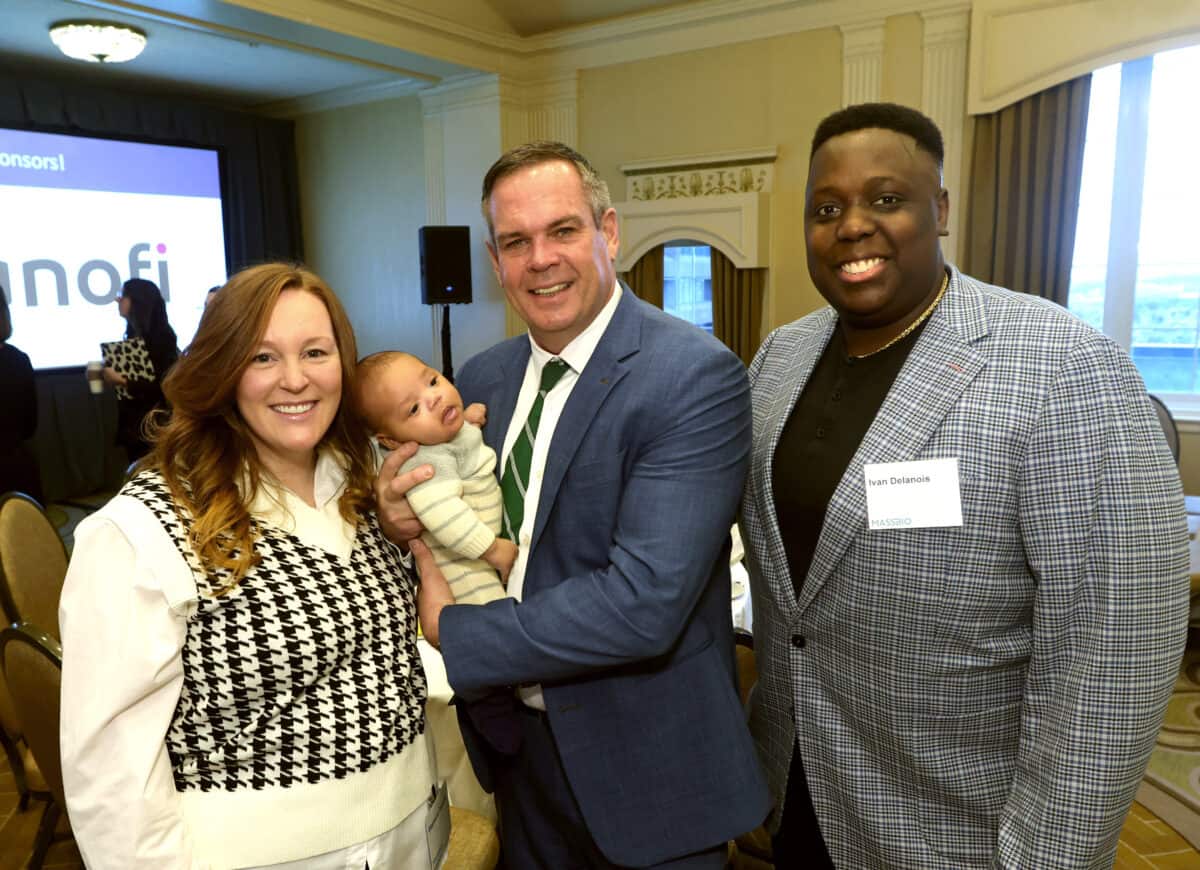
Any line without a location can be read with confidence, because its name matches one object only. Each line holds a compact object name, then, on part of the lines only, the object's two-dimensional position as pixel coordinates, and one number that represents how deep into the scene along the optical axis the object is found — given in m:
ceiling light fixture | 5.82
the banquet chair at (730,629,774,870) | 2.17
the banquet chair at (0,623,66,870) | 1.75
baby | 1.43
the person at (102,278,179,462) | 5.62
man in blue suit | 1.25
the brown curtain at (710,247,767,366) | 6.20
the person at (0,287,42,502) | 4.11
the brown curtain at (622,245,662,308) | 6.60
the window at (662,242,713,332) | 6.47
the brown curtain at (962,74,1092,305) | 4.98
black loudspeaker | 6.79
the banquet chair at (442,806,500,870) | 1.85
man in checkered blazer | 1.15
